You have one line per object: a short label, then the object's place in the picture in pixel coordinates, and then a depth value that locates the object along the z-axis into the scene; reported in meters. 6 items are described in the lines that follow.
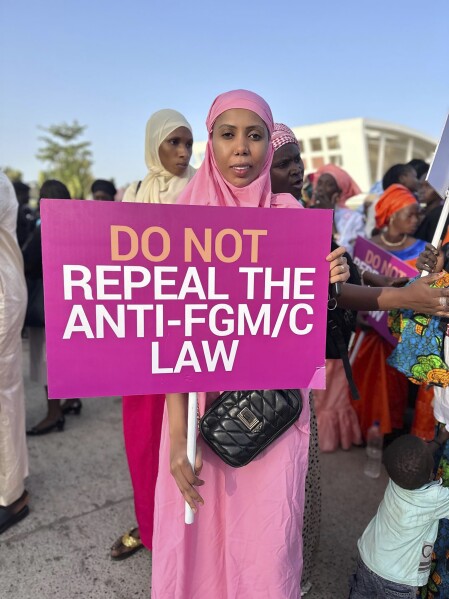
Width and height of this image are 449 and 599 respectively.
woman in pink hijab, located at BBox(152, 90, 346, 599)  1.35
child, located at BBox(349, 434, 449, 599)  1.66
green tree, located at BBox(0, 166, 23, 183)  41.89
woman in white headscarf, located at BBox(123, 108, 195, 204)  2.27
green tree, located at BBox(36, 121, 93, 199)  44.75
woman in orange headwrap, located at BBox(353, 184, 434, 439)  3.27
